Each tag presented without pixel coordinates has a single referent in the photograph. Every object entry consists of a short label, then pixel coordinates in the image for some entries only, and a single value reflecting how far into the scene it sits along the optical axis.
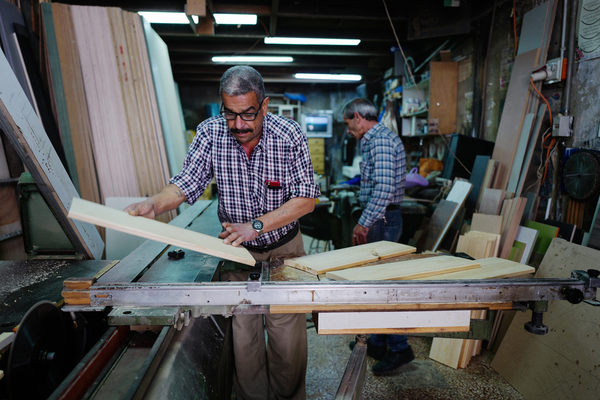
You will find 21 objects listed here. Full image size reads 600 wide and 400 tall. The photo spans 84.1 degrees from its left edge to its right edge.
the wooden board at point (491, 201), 2.67
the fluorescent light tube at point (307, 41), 5.12
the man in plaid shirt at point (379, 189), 2.49
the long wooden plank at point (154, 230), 0.96
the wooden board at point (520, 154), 2.63
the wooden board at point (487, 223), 2.55
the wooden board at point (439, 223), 3.06
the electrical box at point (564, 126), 2.44
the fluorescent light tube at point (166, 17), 4.02
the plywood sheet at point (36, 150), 1.14
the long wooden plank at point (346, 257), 1.34
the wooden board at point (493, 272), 1.25
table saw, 0.92
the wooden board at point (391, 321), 1.15
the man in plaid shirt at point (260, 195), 1.63
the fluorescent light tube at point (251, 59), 6.26
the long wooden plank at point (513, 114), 2.70
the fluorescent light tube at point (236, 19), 4.22
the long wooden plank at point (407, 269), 1.23
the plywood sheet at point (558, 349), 1.89
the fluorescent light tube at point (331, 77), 7.59
